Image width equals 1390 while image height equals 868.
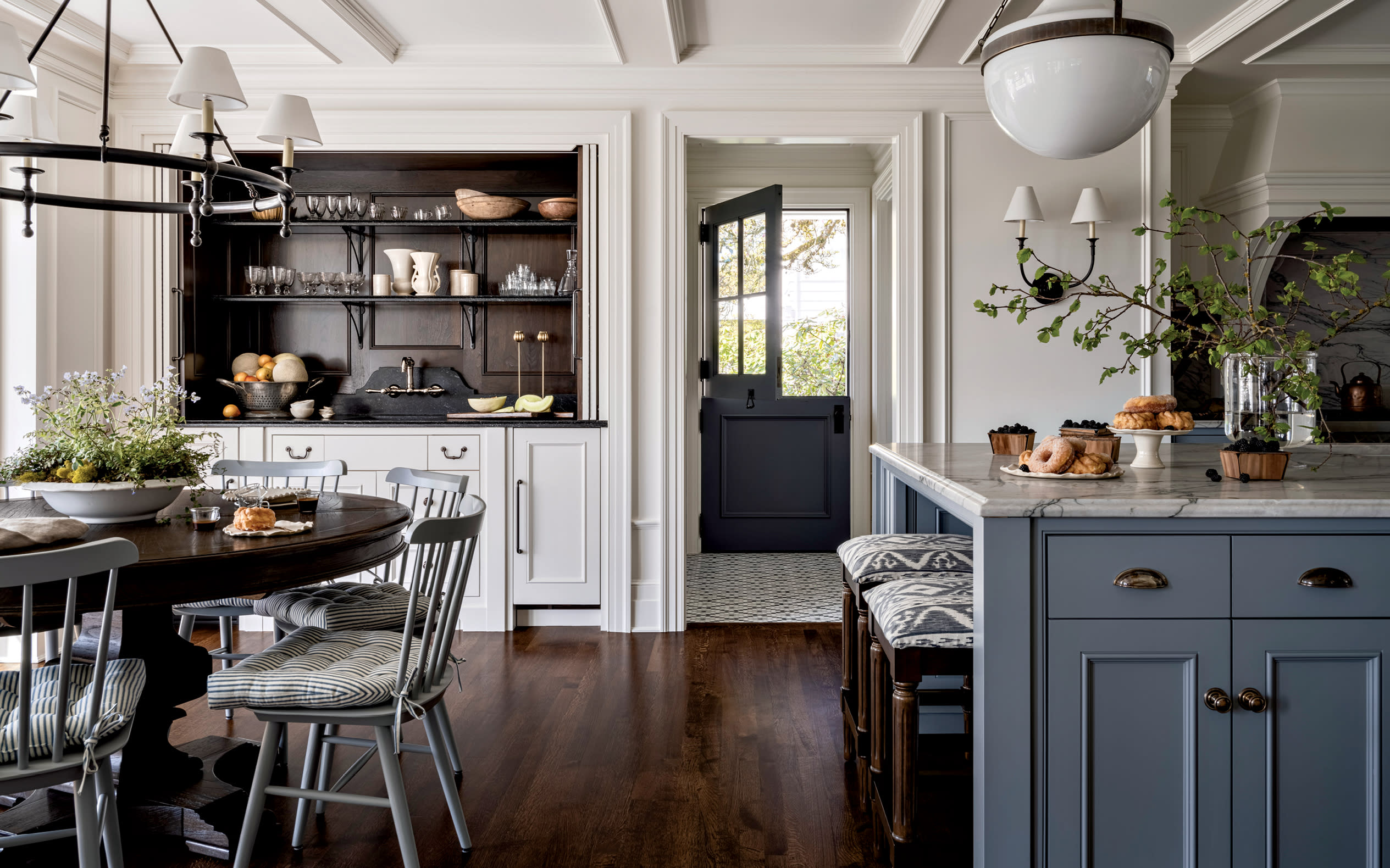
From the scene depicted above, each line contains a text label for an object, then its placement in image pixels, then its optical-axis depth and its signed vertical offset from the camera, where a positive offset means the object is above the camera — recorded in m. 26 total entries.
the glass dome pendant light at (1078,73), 1.59 +0.65
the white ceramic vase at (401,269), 4.39 +0.78
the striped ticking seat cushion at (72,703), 1.54 -0.53
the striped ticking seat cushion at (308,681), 1.79 -0.53
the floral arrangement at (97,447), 2.15 -0.05
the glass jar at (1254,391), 2.00 +0.08
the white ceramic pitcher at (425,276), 4.34 +0.74
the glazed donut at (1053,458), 1.90 -0.07
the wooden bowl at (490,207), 4.29 +1.07
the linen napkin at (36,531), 1.73 -0.22
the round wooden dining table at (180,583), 1.78 -0.33
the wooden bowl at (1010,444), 2.62 -0.06
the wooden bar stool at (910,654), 1.73 -0.46
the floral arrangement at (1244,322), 1.90 +0.24
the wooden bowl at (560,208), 4.27 +1.06
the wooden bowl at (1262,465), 1.85 -0.09
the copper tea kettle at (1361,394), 4.49 +0.15
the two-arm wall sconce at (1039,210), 3.86 +0.94
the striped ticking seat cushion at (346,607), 2.31 -0.50
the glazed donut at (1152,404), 2.11 +0.05
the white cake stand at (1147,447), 2.12 -0.06
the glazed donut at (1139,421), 2.09 +0.01
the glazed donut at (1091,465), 1.91 -0.09
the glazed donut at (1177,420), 2.08 +0.01
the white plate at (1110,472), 1.91 -0.11
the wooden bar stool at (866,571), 2.28 -0.38
